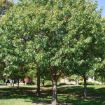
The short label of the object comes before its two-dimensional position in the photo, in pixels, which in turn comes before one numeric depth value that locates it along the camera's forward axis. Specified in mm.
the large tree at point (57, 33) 12400
